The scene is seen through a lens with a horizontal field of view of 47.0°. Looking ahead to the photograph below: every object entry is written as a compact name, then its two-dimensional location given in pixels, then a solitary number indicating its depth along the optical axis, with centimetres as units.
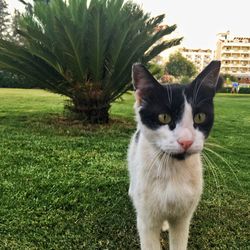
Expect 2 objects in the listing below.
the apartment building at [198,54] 6678
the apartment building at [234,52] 5808
